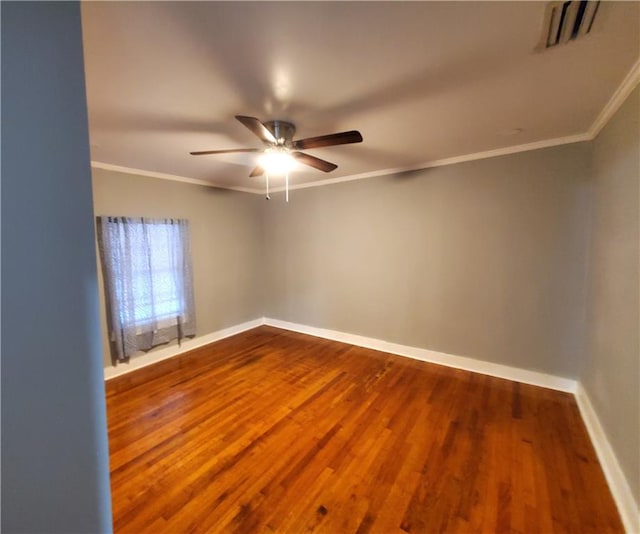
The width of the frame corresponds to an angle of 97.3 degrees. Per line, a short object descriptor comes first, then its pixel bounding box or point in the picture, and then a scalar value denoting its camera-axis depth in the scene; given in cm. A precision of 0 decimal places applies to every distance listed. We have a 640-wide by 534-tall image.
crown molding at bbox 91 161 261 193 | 293
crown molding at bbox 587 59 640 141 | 151
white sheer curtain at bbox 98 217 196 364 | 300
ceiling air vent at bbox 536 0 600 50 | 110
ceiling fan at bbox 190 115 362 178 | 178
